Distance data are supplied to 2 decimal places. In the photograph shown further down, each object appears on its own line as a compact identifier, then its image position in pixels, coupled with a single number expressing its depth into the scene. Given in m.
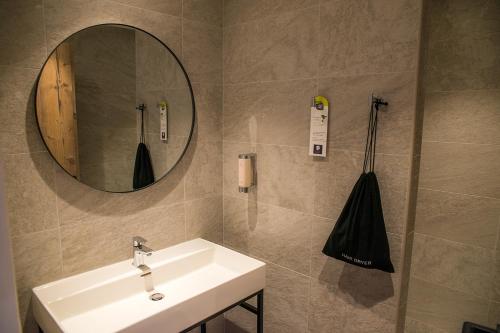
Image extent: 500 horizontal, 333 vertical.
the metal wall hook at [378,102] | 1.50
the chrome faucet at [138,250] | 1.63
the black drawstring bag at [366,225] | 1.49
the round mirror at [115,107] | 1.47
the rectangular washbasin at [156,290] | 1.35
